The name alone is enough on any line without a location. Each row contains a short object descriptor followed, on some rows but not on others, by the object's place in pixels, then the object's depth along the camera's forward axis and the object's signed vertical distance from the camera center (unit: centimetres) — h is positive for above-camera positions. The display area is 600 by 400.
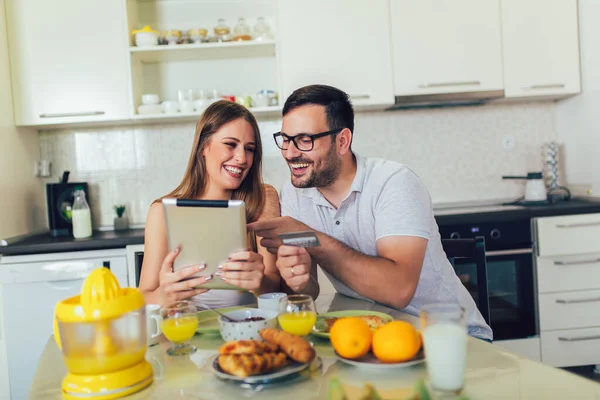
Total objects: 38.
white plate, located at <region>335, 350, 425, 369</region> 91 -34
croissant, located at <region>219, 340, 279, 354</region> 89 -29
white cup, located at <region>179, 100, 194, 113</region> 298 +37
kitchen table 82 -36
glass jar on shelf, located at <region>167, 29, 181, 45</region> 301 +76
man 146 -17
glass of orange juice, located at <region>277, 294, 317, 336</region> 108 -30
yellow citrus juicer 85 -25
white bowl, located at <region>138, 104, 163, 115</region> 296 +36
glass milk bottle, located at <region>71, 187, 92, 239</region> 288 -21
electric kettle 314 -21
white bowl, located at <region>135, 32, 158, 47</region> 294 +74
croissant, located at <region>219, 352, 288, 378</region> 87 -31
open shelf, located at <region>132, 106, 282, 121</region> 296 +32
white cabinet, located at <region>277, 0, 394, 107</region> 297 +65
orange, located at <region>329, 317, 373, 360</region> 93 -30
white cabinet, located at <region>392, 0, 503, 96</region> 301 +62
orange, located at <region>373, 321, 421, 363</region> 91 -31
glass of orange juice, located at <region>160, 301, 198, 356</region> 107 -30
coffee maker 299 -13
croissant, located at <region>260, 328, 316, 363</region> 90 -30
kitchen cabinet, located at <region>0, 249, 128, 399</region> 260 -56
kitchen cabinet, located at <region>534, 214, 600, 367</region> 278 -71
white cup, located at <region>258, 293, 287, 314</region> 121 -30
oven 277 -61
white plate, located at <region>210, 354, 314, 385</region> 86 -33
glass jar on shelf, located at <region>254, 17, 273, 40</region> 310 +79
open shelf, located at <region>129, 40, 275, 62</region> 296 +69
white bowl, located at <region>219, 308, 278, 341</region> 104 -30
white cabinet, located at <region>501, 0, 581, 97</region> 305 +60
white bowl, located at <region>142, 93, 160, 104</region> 298 +42
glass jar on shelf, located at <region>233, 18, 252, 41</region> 303 +79
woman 175 -4
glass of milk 81 -28
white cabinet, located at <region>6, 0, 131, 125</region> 291 +65
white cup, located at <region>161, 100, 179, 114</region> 298 +37
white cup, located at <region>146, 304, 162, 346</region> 113 -31
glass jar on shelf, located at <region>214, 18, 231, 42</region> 307 +78
